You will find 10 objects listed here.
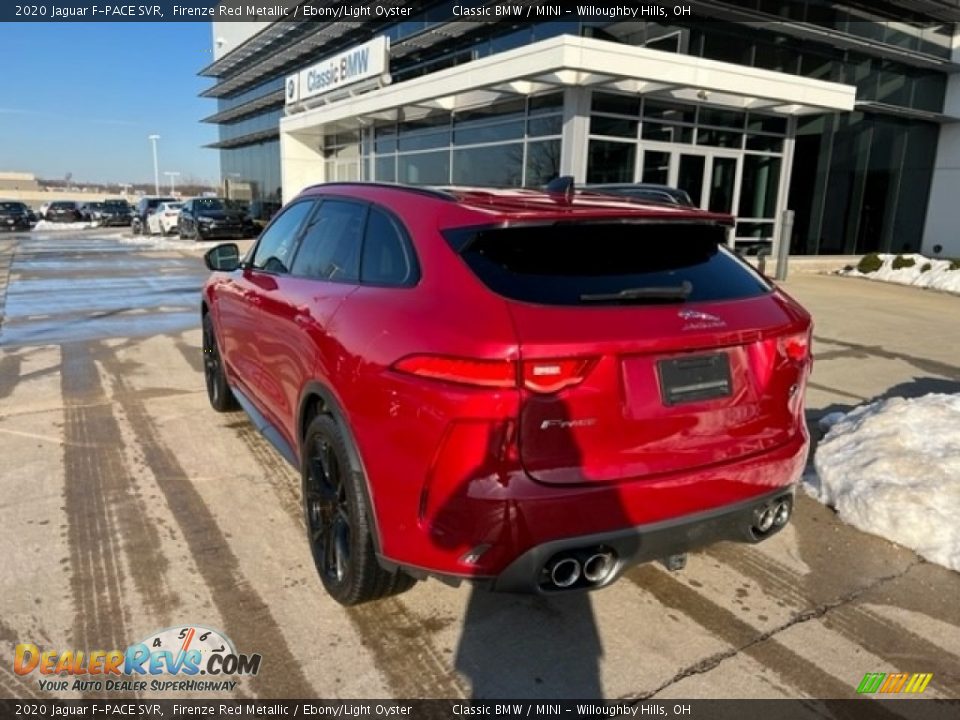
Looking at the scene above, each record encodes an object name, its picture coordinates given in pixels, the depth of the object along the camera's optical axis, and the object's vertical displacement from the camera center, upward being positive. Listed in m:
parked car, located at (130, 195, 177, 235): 33.34 -0.95
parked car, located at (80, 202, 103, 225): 46.93 -1.47
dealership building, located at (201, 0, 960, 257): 13.91 +2.24
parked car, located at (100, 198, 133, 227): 44.12 -1.43
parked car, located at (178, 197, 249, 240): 26.12 -0.95
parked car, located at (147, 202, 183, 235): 30.41 -1.11
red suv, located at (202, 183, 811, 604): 2.27 -0.64
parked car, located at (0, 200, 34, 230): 37.44 -1.51
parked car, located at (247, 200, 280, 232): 32.08 -0.71
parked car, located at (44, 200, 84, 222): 44.25 -1.42
